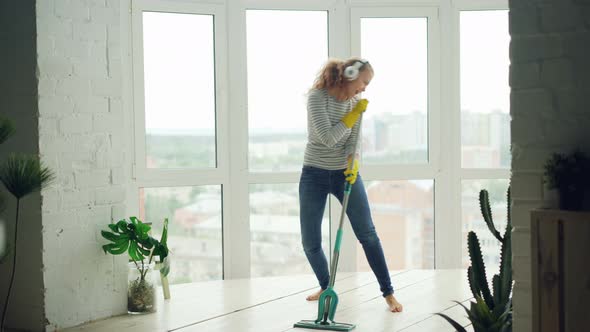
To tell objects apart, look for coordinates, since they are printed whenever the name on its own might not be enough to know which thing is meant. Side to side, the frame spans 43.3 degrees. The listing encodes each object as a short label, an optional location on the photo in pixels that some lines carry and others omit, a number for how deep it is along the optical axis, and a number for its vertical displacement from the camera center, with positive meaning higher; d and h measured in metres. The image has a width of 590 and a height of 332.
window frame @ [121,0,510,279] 4.30 +0.28
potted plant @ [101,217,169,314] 3.50 -0.42
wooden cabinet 1.96 -0.30
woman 3.48 +0.02
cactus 2.39 -0.44
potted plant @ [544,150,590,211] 2.02 -0.05
